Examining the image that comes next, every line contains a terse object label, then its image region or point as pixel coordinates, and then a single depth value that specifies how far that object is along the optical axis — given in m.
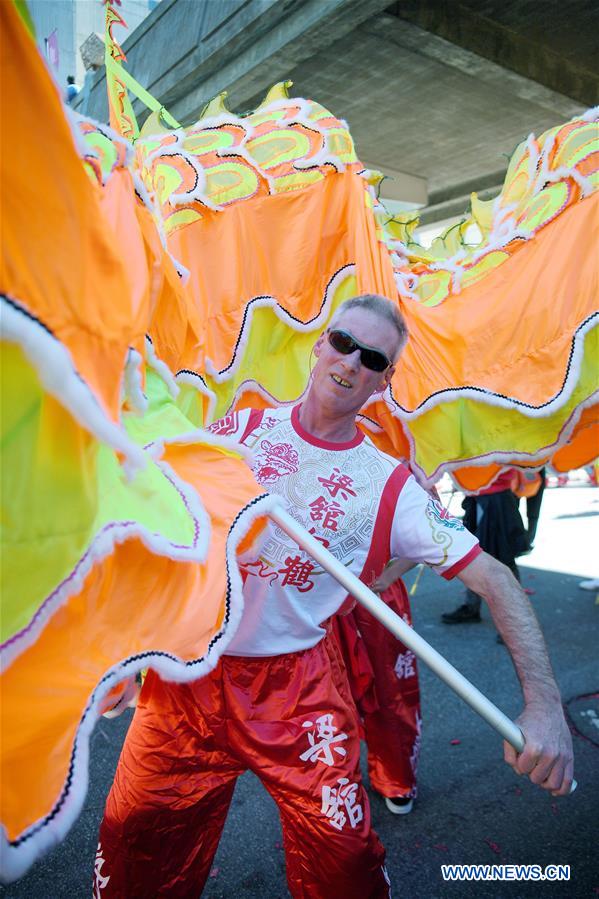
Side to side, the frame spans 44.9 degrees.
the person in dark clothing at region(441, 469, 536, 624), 3.96
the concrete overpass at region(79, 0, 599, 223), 4.97
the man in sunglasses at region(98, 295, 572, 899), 1.38
